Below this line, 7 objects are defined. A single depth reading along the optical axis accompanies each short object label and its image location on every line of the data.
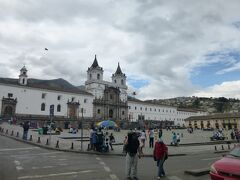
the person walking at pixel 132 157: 6.24
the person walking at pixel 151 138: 14.54
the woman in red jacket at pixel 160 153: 6.47
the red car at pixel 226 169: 4.32
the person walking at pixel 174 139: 15.96
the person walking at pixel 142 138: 13.77
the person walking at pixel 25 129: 15.84
